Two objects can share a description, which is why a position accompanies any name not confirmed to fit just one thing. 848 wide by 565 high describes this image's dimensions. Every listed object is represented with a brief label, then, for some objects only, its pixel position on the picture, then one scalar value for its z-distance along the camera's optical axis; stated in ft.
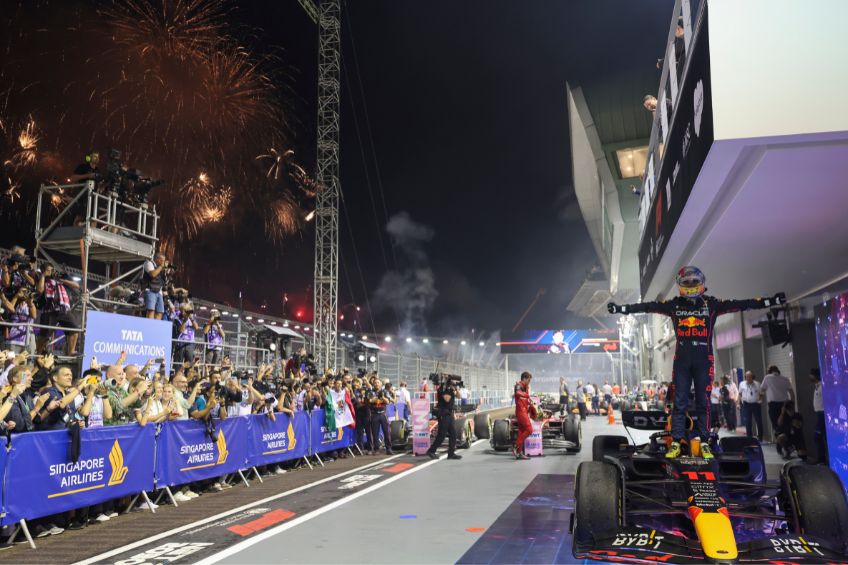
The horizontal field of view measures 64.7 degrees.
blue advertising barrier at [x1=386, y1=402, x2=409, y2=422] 58.87
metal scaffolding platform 42.04
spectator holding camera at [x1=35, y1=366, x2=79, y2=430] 24.90
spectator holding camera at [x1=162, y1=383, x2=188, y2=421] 30.37
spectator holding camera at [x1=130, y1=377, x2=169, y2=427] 29.32
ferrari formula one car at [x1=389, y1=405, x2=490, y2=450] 51.34
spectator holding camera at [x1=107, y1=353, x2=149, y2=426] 29.48
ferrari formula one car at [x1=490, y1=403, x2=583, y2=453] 47.98
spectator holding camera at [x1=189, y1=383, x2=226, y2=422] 31.71
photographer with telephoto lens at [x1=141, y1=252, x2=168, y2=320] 43.65
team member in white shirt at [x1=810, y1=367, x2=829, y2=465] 36.42
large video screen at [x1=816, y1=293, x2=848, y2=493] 26.73
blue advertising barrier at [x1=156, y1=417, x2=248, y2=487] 28.96
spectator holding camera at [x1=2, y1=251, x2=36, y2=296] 36.37
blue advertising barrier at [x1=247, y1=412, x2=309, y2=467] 36.19
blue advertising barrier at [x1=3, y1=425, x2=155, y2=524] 21.93
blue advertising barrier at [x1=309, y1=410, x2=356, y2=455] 43.98
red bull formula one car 14.96
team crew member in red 44.70
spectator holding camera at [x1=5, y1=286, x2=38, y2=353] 34.78
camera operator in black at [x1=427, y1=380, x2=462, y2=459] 45.44
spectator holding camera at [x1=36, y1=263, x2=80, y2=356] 37.91
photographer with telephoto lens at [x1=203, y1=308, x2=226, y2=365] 50.03
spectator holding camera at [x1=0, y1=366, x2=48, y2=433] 22.57
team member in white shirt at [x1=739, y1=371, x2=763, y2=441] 49.11
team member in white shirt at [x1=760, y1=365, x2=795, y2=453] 43.56
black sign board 19.71
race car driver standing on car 21.16
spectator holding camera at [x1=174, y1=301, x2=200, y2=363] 47.39
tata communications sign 36.04
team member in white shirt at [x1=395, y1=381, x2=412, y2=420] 62.90
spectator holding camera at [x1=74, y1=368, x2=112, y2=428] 26.16
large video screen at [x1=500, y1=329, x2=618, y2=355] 191.21
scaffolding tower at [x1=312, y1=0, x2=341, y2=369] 91.66
